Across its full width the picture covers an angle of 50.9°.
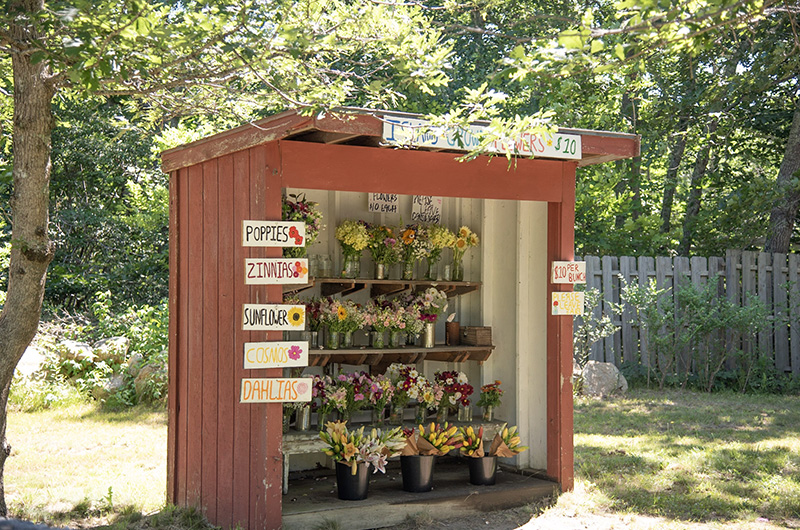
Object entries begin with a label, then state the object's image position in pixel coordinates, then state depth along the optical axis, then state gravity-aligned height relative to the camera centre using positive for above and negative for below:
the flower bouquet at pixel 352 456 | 5.47 -1.04
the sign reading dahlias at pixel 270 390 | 4.95 -0.56
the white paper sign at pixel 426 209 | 6.90 +0.72
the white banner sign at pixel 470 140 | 4.95 +0.97
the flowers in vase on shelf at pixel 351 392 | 5.96 -0.69
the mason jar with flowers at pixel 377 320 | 6.25 -0.18
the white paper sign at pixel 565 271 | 6.04 +0.18
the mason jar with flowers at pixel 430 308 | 6.53 -0.09
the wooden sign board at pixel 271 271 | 4.98 +0.15
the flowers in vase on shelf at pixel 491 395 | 6.51 -0.77
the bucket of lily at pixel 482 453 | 6.01 -1.13
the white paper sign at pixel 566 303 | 6.04 -0.06
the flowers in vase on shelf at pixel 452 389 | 6.41 -0.71
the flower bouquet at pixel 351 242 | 6.30 +0.41
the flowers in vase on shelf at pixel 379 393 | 6.09 -0.70
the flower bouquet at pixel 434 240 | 6.64 +0.44
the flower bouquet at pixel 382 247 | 6.44 +0.38
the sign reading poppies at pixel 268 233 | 4.98 +0.38
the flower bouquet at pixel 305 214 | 5.88 +0.58
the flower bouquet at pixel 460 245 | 6.76 +0.41
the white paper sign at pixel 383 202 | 6.74 +0.76
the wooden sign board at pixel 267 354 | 4.96 -0.34
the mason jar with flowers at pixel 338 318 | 6.04 -0.16
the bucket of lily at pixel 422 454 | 5.75 -1.08
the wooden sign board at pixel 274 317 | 4.97 -0.12
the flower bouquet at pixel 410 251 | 6.58 +0.35
